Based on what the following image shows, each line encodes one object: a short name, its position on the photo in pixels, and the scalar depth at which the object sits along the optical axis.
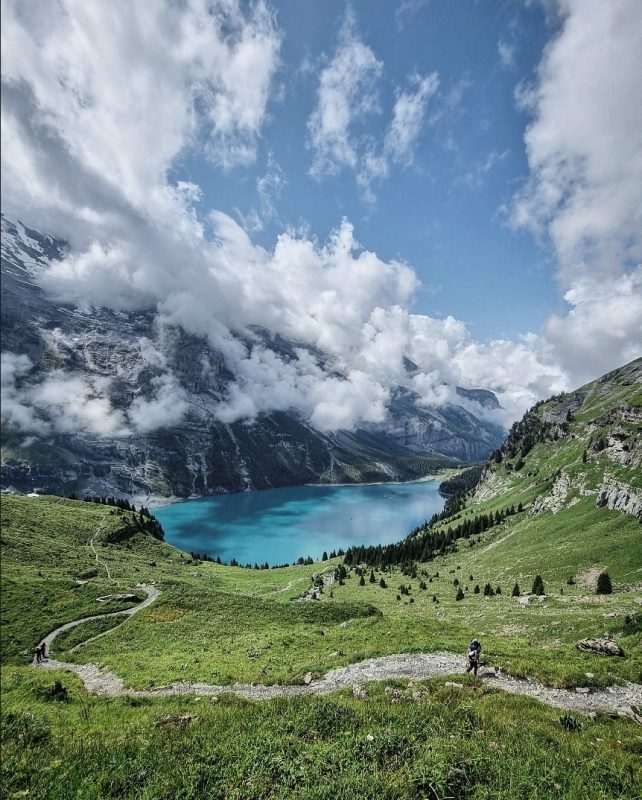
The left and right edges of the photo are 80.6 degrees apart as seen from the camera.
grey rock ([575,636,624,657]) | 21.92
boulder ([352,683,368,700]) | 16.26
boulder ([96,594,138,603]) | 45.16
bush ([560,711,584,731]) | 12.83
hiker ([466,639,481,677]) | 18.81
